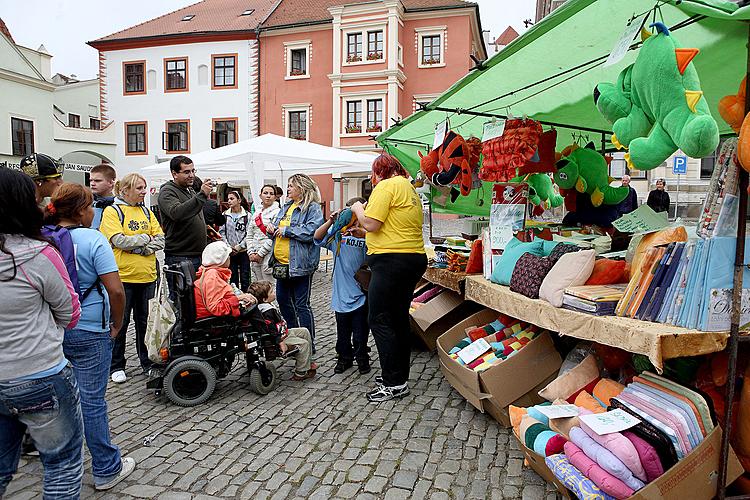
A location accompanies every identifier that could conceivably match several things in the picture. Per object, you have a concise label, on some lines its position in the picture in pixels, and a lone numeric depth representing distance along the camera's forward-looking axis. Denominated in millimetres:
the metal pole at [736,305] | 2287
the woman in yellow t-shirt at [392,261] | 3998
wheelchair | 4051
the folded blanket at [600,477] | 2236
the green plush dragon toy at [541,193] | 4789
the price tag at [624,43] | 2189
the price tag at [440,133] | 4984
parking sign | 10664
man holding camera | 5008
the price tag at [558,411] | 2689
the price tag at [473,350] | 3883
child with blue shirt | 4777
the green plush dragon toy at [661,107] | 2172
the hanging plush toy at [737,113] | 2205
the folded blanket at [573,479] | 2285
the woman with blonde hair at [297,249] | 4789
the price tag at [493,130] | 4387
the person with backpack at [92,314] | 2756
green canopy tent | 2762
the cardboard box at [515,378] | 3449
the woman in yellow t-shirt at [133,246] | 4387
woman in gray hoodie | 2006
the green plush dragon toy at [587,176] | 4766
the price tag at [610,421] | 2359
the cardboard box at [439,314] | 4949
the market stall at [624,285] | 2285
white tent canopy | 8109
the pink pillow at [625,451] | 2246
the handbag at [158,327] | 3970
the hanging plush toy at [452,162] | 4930
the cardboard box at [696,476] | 2188
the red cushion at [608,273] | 3230
